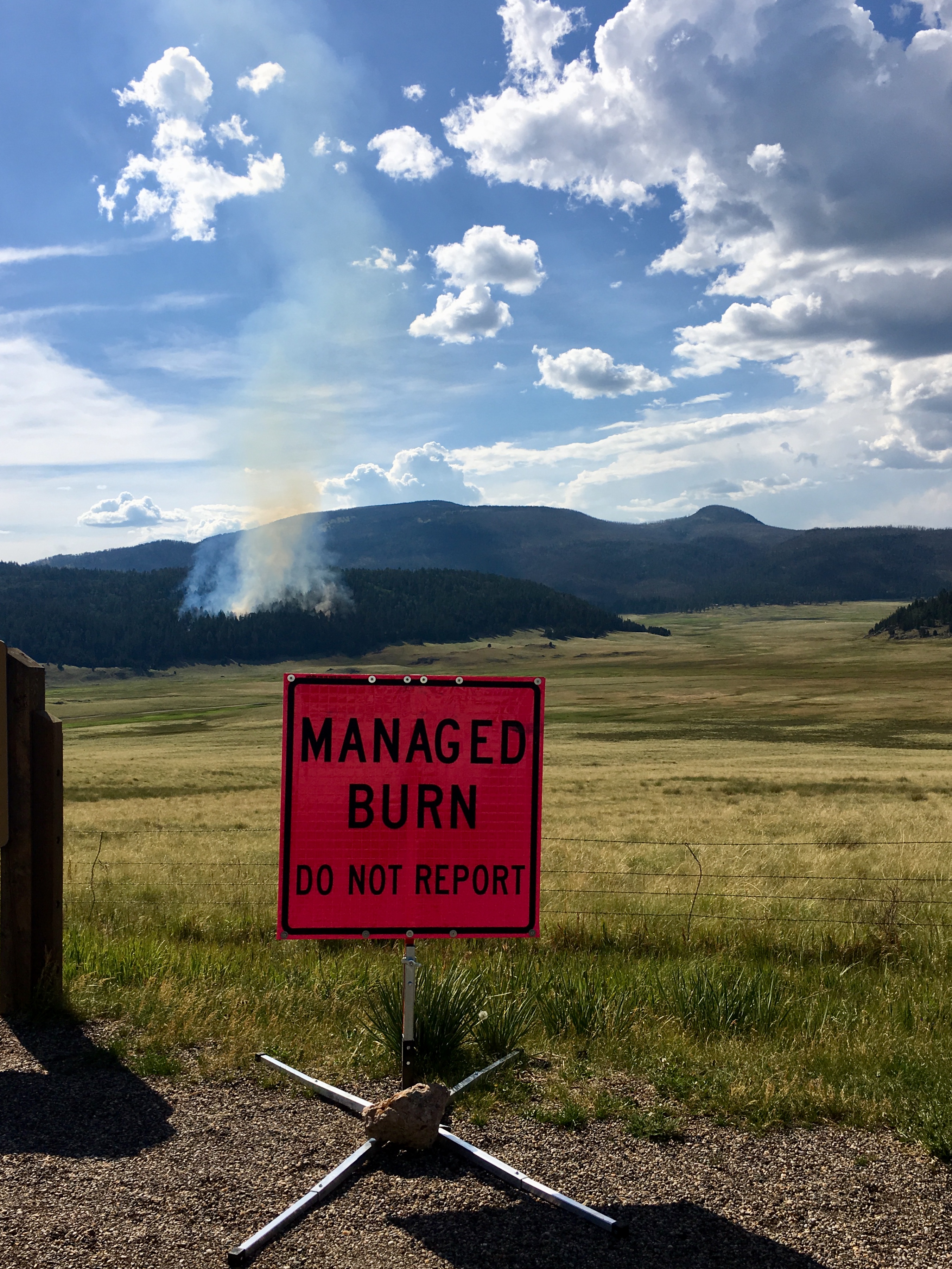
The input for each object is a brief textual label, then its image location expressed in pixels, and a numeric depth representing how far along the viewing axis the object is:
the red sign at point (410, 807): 5.11
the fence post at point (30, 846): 6.21
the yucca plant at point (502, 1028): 5.61
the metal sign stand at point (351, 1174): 3.65
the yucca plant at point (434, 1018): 5.43
